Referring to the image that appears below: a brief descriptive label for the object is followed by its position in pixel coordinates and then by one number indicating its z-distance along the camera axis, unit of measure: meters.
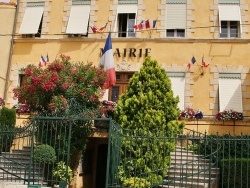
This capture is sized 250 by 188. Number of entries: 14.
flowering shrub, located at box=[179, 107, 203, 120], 13.48
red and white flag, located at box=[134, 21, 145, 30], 14.51
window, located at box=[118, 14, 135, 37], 15.16
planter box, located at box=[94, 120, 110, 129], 11.73
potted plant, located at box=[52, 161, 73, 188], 10.72
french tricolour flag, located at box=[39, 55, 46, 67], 14.91
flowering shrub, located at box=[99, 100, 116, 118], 12.14
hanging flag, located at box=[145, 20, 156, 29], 14.43
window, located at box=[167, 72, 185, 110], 13.87
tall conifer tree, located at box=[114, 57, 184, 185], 10.22
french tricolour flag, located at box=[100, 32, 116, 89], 13.26
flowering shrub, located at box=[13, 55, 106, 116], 10.98
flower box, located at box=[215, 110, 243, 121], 13.03
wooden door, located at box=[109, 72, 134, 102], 14.53
